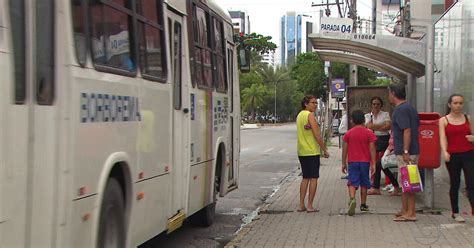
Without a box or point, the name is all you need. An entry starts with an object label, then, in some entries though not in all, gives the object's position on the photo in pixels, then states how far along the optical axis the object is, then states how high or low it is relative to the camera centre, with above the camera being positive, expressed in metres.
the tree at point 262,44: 66.44 +7.84
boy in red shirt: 9.32 -0.63
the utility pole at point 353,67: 26.04 +2.12
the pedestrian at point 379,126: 11.38 -0.23
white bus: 3.55 -0.05
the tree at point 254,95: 92.56 +2.87
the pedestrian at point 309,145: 9.51 -0.50
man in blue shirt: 8.31 -0.22
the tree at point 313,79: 50.33 +2.99
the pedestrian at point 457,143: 8.19 -0.41
